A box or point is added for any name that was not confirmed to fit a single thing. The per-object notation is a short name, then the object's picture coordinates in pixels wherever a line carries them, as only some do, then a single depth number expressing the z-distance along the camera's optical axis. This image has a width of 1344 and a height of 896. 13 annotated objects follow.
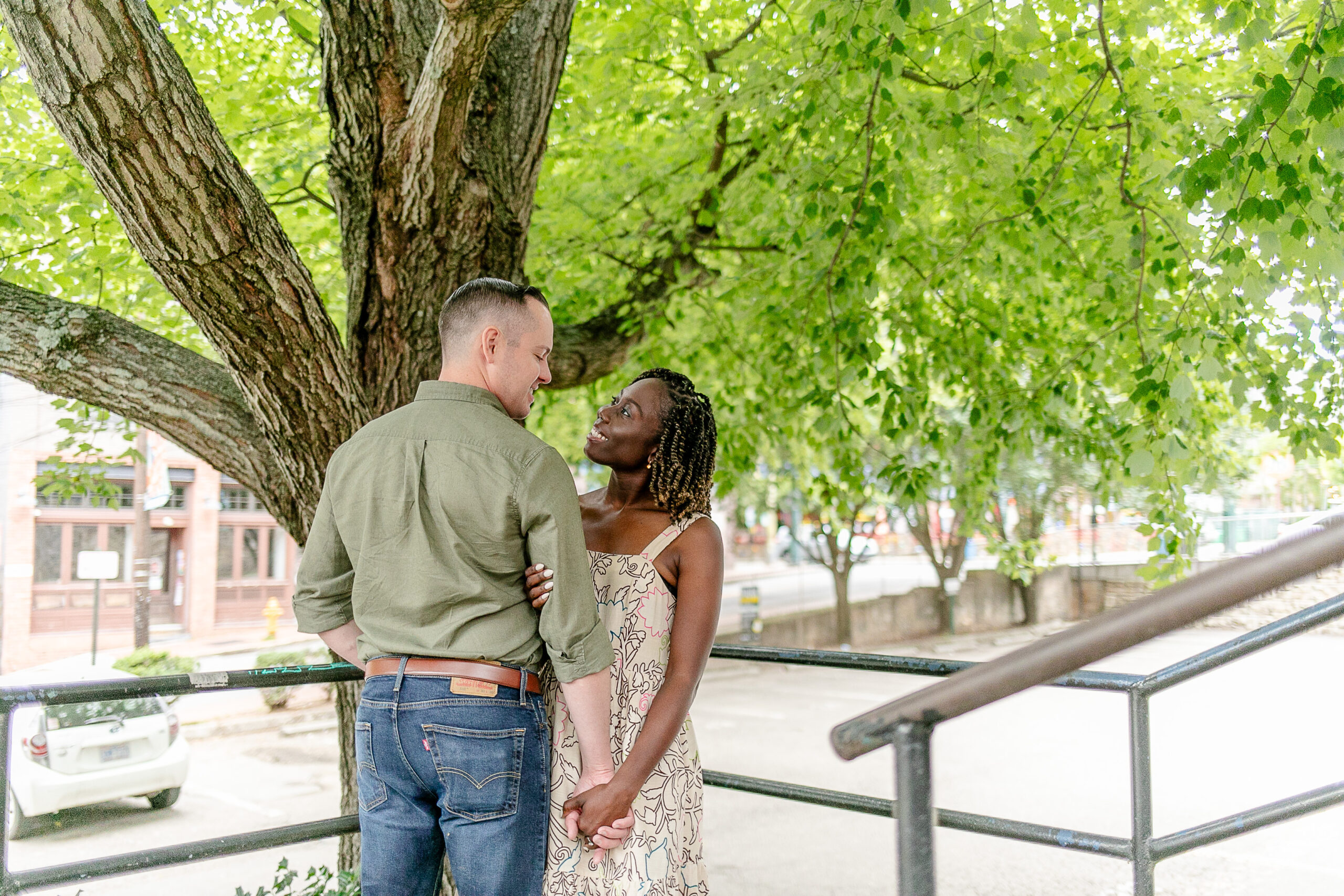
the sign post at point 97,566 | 11.84
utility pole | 14.97
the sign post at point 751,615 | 19.14
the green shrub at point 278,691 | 14.86
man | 2.05
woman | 2.17
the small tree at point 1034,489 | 19.58
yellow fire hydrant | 20.41
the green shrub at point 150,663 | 12.59
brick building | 19.53
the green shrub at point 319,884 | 3.38
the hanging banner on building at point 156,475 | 16.30
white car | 8.38
